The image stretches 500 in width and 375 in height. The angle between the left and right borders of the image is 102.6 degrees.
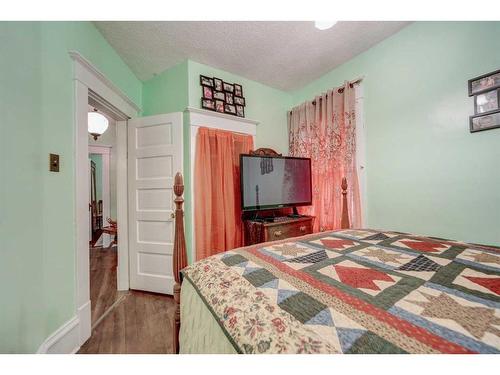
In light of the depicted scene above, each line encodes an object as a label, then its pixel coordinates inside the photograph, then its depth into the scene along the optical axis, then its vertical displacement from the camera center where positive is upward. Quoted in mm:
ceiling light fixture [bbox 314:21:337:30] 1505 +1241
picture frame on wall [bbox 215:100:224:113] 2512 +1063
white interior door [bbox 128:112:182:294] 2271 -56
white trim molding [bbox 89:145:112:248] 4367 +162
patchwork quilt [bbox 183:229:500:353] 457 -347
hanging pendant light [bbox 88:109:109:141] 2543 +904
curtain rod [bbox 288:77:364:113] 2365 +1247
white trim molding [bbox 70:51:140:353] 1520 +67
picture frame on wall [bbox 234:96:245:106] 2692 +1205
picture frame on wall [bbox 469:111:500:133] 1511 +488
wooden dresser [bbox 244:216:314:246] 2281 -487
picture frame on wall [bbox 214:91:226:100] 2522 +1206
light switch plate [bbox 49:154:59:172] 1312 +205
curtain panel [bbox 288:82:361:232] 2402 +497
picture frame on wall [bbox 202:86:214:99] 2432 +1191
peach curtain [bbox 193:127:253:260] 2346 -29
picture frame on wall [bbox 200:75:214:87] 2416 +1331
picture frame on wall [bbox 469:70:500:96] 1508 +788
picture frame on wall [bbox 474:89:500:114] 1510 +640
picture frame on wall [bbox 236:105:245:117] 2689 +1063
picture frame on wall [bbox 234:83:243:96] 2697 +1351
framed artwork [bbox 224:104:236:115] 2584 +1058
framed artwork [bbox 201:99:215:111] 2410 +1048
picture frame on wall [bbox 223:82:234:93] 2615 +1350
